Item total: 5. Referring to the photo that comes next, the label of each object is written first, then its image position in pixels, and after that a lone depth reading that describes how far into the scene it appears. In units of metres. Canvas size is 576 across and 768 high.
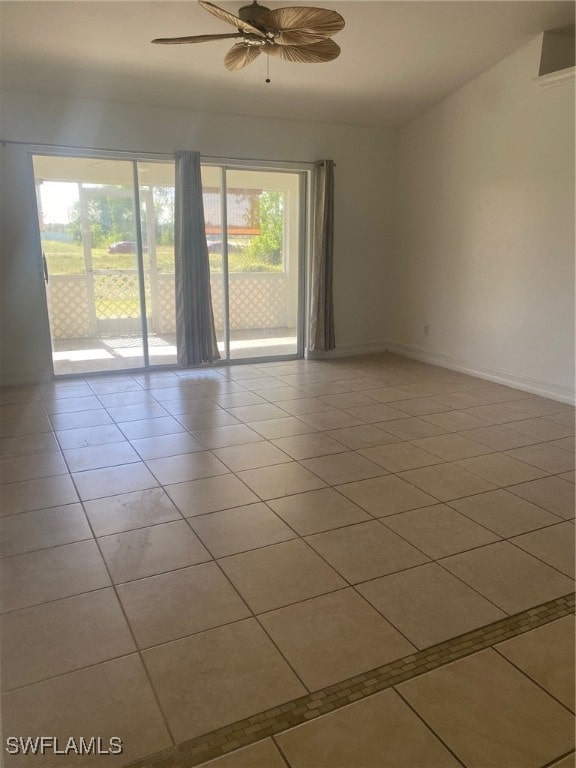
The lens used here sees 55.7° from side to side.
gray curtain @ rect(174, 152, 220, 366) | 5.29
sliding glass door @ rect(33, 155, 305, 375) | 5.69
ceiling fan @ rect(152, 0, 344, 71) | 2.89
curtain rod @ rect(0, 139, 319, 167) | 4.72
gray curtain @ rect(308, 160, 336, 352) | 5.89
